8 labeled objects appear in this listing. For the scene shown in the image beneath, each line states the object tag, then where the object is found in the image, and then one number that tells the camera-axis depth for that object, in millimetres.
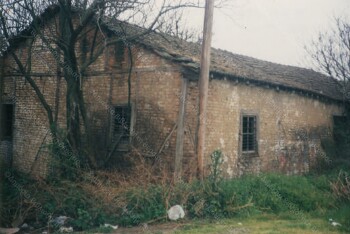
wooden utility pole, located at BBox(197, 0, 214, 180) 9609
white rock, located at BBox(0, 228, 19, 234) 7071
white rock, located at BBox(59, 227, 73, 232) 7387
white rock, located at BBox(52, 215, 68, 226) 7598
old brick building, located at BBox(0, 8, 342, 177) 10391
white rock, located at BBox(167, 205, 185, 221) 8008
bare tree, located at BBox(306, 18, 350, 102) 18578
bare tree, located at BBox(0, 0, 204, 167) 9525
